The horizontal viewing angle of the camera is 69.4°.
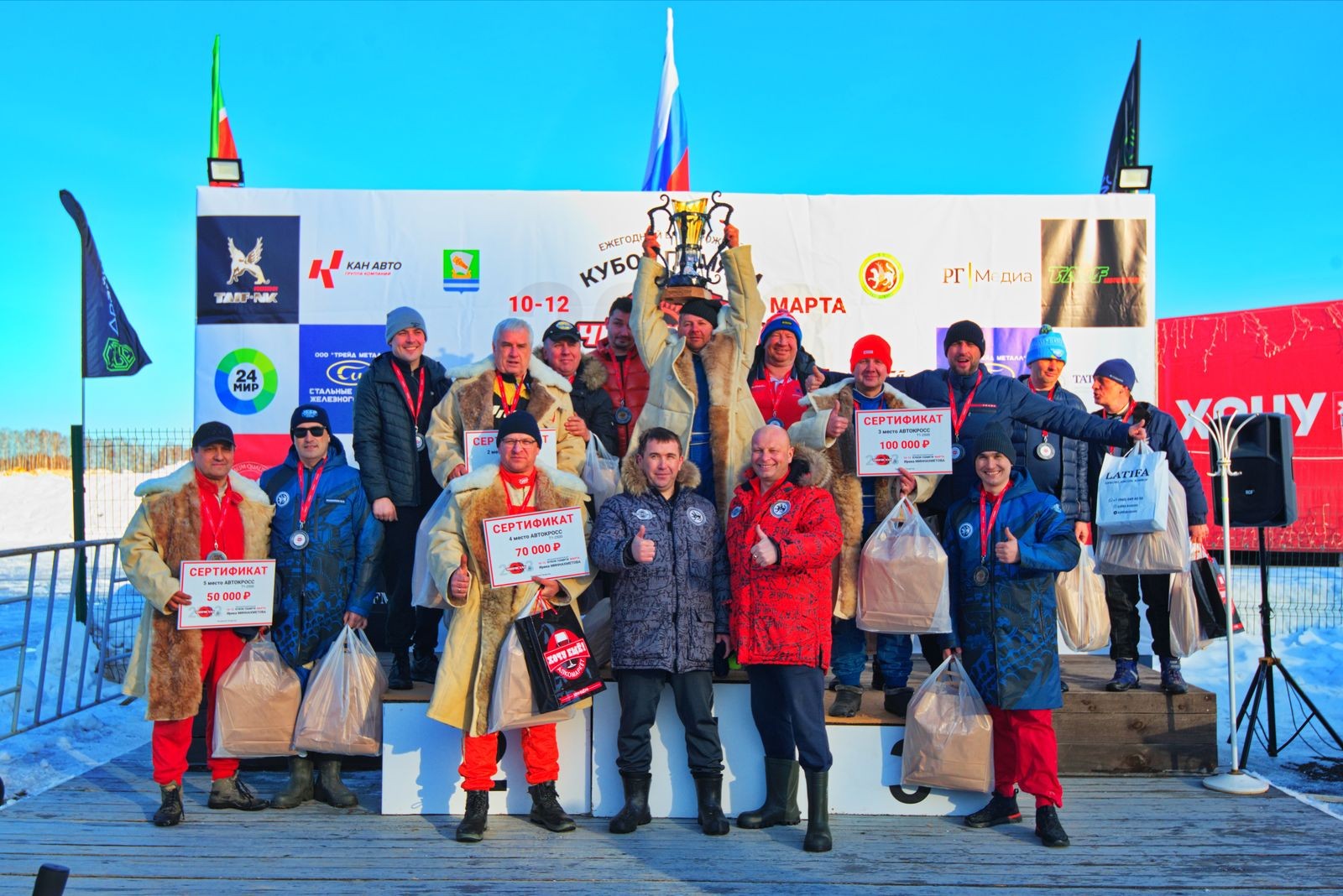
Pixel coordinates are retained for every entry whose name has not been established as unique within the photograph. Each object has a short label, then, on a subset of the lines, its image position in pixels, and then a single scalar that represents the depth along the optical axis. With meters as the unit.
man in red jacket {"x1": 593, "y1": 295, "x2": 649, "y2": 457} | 5.49
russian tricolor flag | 8.46
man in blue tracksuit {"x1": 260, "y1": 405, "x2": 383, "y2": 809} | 4.70
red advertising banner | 13.65
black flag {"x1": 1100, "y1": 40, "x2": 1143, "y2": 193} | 7.38
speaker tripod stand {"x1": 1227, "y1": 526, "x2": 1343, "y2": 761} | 5.34
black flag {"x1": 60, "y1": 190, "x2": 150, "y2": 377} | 8.65
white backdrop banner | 7.02
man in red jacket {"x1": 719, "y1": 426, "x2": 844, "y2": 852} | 4.13
